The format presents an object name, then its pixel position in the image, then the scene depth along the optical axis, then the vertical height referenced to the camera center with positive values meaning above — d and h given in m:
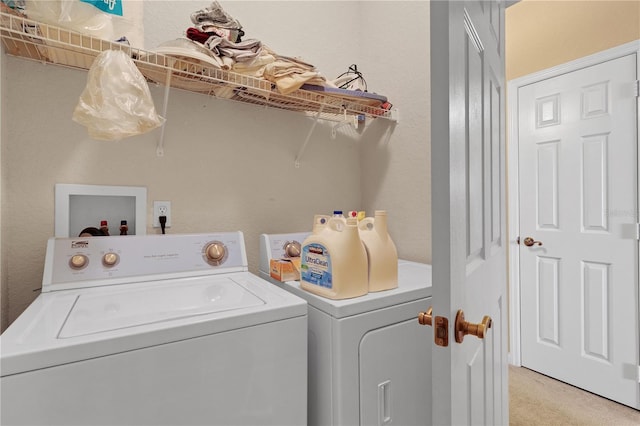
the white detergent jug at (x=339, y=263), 1.25 -0.20
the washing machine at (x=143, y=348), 0.77 -0.36
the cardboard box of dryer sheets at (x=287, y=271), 1.53 -0.27
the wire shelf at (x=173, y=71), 1.17 +0.64
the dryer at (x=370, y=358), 1.18 -0.57
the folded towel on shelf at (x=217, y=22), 1.51 +0.90
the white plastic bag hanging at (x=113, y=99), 1.17 +0.42
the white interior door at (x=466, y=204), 0.64 +0.02
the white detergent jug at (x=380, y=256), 1.34 -0.18
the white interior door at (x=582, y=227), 2.03 -0.11
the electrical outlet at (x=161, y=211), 1.65 +0.01
